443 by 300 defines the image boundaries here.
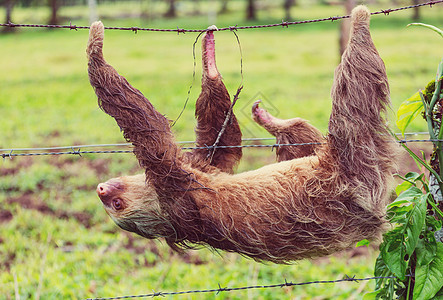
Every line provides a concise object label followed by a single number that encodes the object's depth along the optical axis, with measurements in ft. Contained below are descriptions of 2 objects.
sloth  9.01
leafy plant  7.86
